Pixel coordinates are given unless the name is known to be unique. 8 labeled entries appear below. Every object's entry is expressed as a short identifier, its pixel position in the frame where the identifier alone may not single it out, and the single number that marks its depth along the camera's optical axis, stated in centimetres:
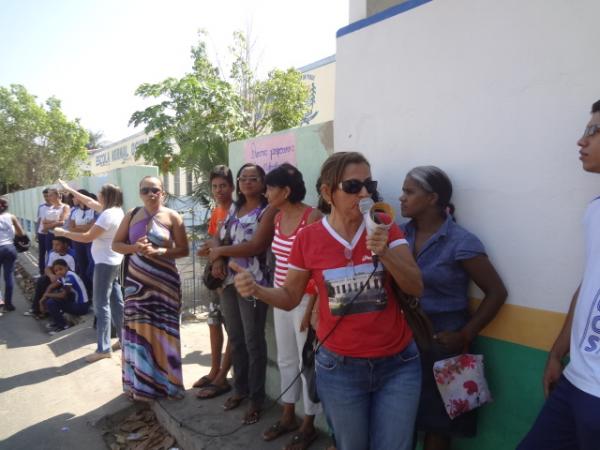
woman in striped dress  367
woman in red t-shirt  184
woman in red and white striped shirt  282
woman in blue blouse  223
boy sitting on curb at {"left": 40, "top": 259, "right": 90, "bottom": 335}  639
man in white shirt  153
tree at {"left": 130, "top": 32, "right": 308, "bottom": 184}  631
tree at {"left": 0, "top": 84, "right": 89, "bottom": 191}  2241
